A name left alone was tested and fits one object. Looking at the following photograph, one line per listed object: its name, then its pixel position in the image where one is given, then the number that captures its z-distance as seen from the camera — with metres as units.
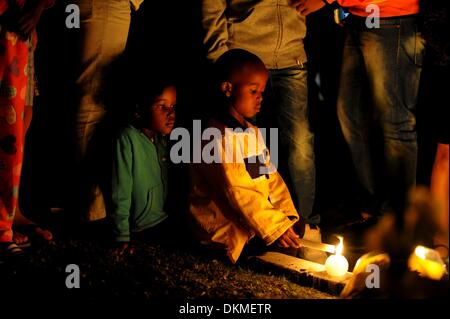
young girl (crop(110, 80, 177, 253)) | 4.12
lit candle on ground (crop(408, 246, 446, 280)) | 2.98
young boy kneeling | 3.79
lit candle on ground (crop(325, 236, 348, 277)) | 3.40
